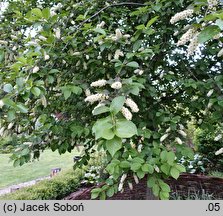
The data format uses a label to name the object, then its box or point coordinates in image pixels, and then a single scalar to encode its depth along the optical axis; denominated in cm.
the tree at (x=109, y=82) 124
